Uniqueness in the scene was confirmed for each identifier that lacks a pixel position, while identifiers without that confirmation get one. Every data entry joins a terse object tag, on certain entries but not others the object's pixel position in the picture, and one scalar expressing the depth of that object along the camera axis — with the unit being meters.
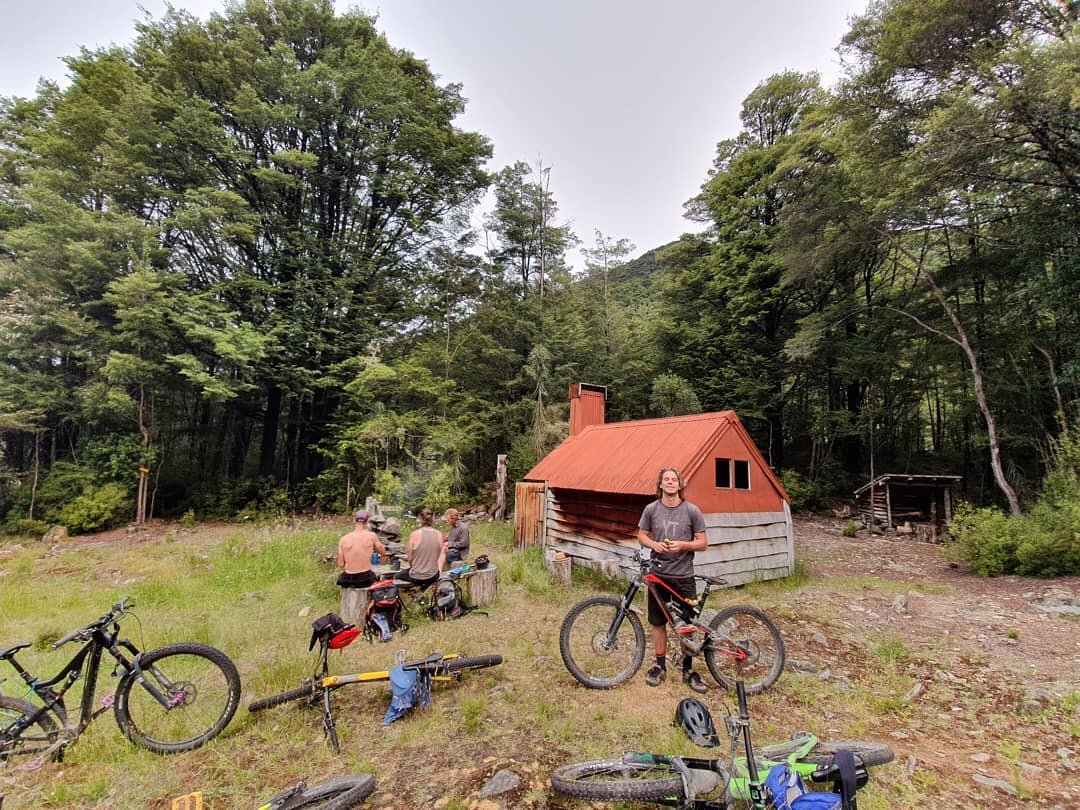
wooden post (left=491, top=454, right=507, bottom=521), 16.09
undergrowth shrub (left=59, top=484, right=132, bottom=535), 15.54
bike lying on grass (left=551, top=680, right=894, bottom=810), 2.49
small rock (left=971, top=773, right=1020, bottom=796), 2.98
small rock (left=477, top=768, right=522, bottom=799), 3.03
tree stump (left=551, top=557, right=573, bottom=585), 8.73
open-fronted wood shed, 15.38
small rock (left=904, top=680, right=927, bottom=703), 4.32
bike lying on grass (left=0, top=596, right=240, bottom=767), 3.40
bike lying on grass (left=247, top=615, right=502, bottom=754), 3.82
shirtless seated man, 6.66
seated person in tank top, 7.06
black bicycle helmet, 3.19
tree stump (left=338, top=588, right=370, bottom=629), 6.57
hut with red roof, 8.53
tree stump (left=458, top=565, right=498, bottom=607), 7.48
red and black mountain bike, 4.41
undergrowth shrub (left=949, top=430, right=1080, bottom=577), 8.75
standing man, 4.41
